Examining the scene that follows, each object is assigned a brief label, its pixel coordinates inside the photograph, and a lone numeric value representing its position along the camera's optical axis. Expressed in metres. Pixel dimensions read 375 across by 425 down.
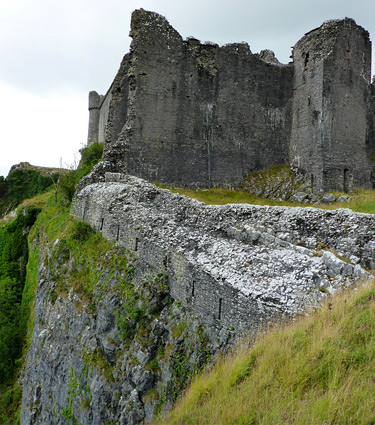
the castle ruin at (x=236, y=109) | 19.62
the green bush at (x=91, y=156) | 24.35
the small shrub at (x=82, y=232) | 14.91
